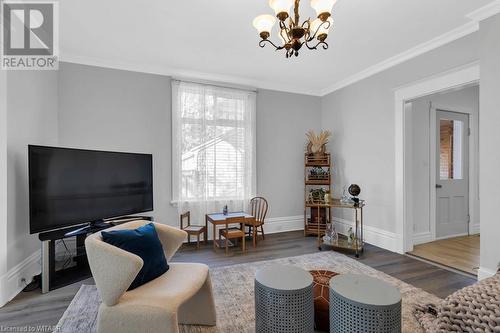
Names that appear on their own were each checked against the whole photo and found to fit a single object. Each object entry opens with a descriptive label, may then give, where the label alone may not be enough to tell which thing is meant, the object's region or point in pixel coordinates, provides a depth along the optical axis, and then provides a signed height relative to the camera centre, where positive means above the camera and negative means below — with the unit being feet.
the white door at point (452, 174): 14.49 -0.53
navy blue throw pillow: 5.86 -1.95
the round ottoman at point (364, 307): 4.78 -2.73
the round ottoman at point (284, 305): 5.41 -3.01
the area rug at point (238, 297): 6.63 -4.18
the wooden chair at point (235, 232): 12.42 -3.31
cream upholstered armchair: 4.87 -2.67
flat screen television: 8.36 -0.78
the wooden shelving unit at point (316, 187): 15.27 -1.62
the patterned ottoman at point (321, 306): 6.30 -3.46
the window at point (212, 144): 13.74 +1.15
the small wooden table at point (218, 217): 12.34 -2.61
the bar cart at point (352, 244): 12.08 -3.86
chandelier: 6.28 +3.77
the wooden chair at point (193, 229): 12.61 -3.20
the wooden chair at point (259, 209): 14.64 -2.61
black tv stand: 8.31 -3.30
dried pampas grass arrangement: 15.69 +1.40
